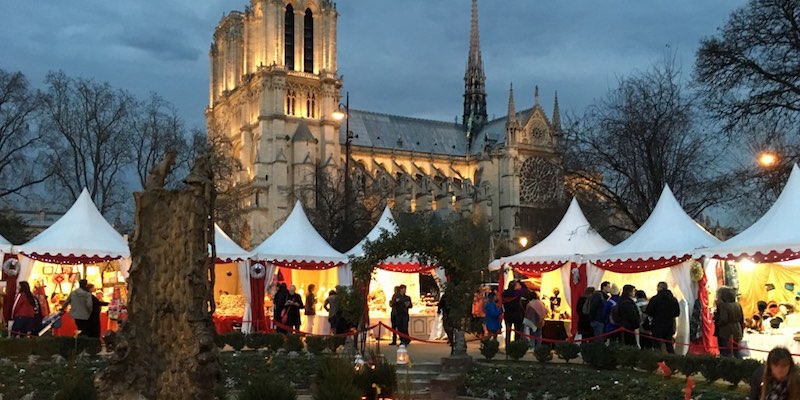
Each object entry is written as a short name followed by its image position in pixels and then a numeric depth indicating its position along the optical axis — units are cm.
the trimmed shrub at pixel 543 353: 1494
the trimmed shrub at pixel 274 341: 1662
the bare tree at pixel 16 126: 3341
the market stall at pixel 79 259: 1966
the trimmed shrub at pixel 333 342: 1614
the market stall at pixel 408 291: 2355
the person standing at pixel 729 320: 1351
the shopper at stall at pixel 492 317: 1798
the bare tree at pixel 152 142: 3758
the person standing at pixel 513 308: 1827
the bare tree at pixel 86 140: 3538
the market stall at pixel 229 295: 2172
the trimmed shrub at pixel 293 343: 1631
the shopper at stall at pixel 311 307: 2152
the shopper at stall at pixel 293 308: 1900
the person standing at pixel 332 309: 1898
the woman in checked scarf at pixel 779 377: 581
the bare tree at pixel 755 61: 1702
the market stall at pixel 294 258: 2178
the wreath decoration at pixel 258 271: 2167
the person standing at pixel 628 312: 1473
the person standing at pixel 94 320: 1609
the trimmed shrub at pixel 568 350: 1458
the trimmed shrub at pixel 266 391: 835
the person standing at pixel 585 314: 1642
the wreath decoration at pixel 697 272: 1639
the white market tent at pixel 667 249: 1659
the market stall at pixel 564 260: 1945
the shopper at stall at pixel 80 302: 1557
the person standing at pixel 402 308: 1970
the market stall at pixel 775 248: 1405
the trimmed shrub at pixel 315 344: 1609
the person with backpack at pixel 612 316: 1531
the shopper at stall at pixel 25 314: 1598
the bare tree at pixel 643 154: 2509
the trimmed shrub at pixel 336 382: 855
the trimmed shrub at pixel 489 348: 1577
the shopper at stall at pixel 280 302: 1916
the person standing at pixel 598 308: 1591
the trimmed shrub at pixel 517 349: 1563
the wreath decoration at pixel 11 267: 1942
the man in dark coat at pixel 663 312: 1410
